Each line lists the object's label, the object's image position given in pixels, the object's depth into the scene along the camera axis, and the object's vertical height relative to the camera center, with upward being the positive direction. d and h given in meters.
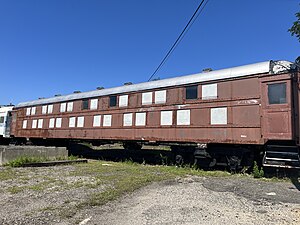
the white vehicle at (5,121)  22.66 +1.22
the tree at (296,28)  8.40 +3.88
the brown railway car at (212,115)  8.23 +1.09
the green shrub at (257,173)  8.40 -0.91
